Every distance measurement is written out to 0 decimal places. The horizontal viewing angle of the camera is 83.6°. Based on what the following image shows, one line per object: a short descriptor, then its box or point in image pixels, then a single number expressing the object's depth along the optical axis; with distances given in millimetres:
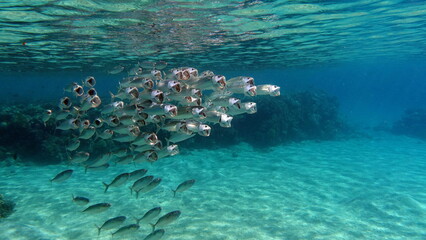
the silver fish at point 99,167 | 7660
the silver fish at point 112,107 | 6765
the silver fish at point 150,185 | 6814
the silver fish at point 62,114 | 7312
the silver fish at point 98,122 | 6681
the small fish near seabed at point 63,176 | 7176
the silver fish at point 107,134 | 7061
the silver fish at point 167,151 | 6680
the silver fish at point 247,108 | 5821
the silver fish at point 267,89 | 5937
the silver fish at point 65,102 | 6875
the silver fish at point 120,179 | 6695
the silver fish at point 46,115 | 7833
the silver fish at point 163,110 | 5320
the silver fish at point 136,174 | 7105
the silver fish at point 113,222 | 6074
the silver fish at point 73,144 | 7453
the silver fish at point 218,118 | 5655
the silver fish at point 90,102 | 6539
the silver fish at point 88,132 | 6825
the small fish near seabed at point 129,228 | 5895
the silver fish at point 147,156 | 6215
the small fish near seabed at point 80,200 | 6758
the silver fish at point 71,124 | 6895
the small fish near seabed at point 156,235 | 5750
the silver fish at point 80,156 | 7184
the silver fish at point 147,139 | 6152
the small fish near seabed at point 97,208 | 6276
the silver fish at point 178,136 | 5854
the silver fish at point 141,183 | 6625
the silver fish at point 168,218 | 5949
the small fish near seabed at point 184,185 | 7410
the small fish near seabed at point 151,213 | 6176
